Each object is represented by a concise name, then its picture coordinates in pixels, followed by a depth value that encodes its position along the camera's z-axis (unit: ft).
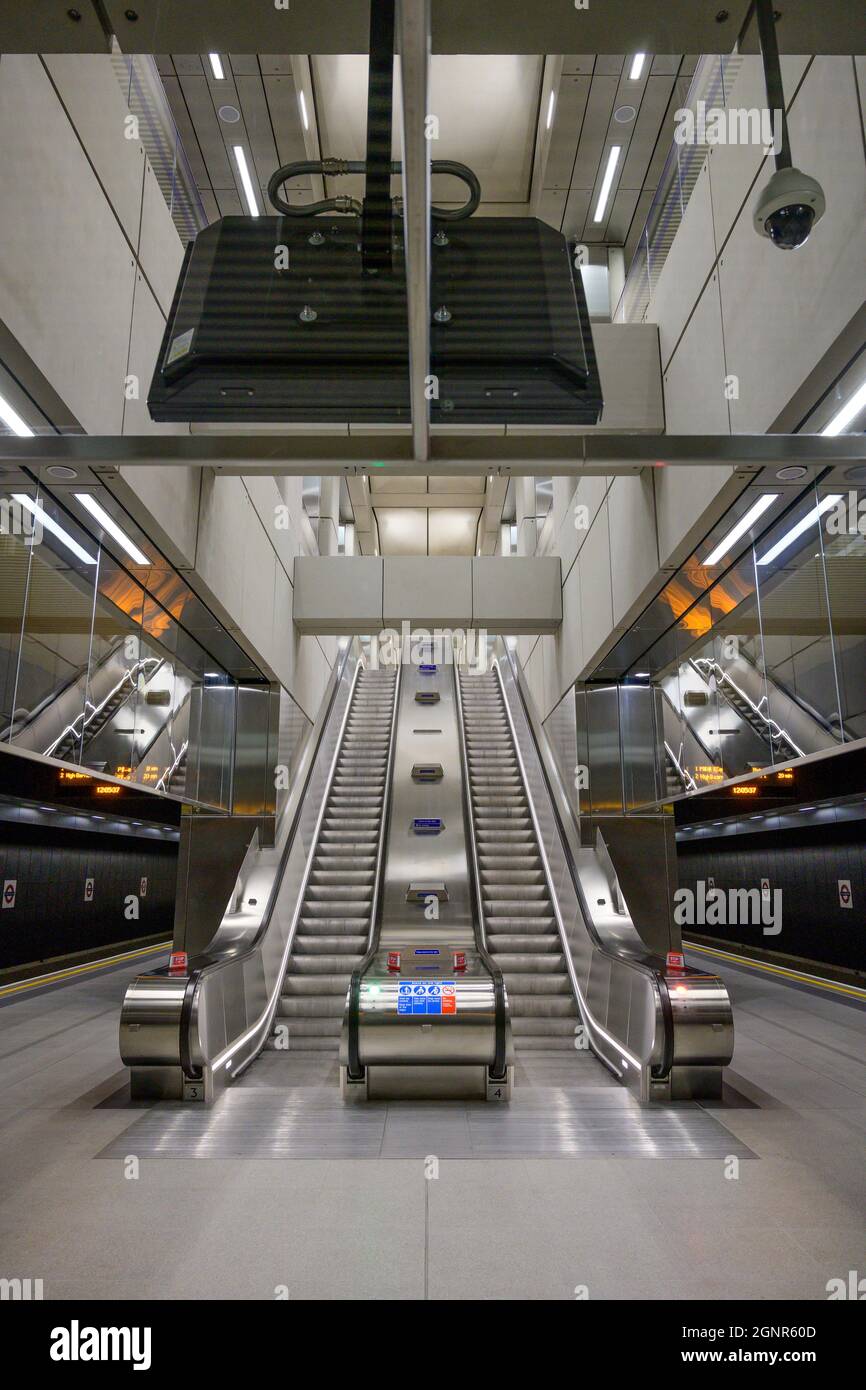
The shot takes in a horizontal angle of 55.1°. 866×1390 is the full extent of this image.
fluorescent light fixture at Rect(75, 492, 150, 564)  17.85
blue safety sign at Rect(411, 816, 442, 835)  35.13
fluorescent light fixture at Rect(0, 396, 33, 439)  14.17
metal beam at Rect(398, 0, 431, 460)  6.47
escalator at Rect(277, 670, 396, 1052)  27.35
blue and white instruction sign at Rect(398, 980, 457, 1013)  20.33
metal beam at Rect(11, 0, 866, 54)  9.21
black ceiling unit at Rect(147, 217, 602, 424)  11.10
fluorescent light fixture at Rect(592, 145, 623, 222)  31.76
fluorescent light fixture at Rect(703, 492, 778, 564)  17.71
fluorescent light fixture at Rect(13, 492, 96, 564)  17.44
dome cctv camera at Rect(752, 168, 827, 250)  10.00
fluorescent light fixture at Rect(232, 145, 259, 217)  31.50
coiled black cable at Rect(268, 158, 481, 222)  10.73
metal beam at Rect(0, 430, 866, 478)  12.17
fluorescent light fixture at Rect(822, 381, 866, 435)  13.98
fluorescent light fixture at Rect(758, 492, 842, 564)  16.87
